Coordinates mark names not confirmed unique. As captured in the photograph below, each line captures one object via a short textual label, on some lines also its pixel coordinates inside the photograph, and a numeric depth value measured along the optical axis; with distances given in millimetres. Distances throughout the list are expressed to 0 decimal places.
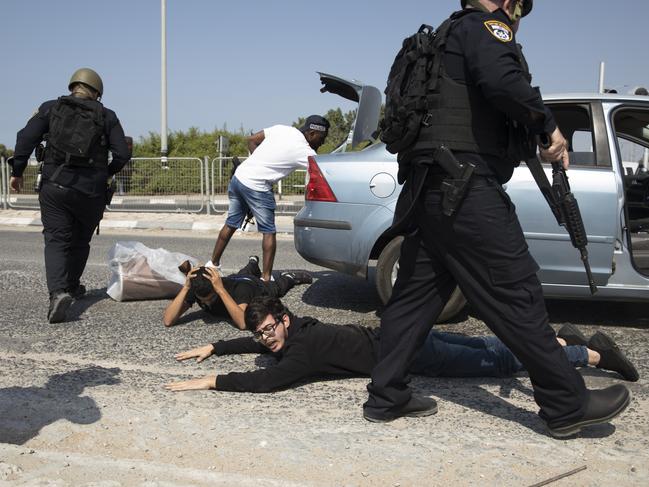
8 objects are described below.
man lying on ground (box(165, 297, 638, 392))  3478
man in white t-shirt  6203
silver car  4566
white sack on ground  5629
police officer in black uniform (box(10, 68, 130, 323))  5004
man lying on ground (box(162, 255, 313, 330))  4660
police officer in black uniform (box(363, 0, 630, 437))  2705
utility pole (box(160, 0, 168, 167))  23188
